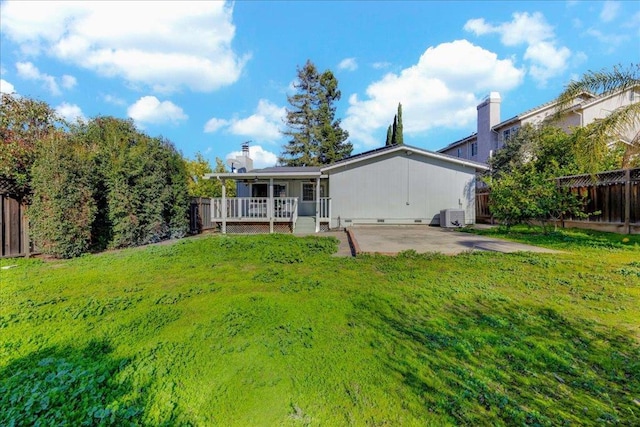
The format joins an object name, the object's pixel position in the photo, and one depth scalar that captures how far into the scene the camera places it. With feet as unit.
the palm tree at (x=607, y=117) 25.32
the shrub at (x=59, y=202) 25.58
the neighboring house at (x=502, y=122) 60.64
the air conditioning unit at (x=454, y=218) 44.88
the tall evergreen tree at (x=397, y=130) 94.68
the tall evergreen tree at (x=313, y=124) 104.78
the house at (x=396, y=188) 48.19
